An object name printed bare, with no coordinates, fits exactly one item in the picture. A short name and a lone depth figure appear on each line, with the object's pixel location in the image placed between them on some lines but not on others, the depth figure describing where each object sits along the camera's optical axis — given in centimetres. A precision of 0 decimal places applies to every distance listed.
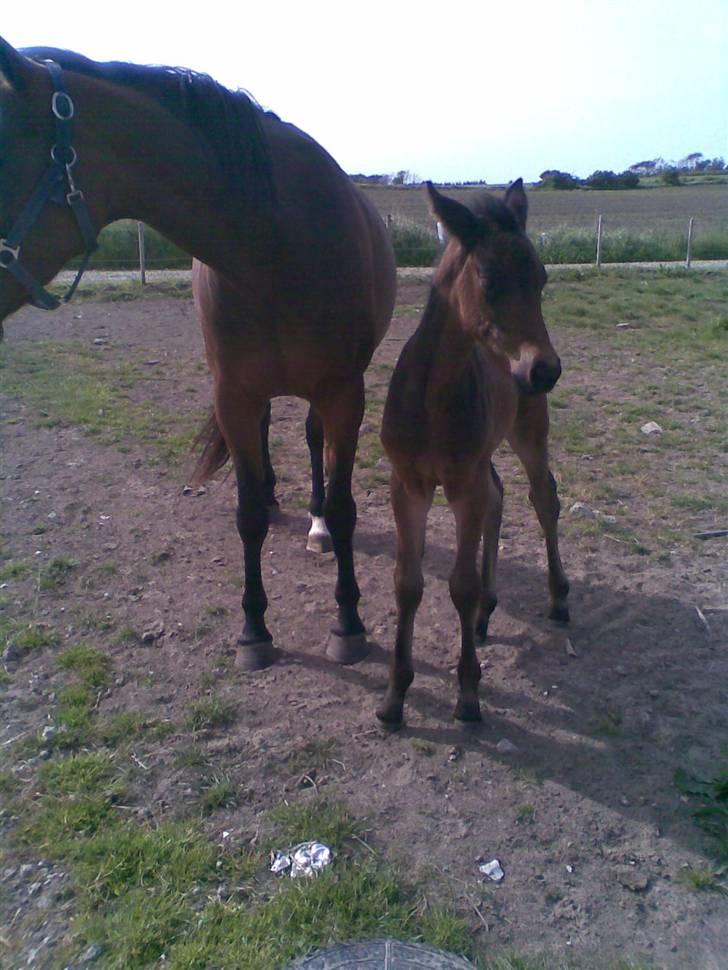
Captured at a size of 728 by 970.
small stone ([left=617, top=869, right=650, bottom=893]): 238
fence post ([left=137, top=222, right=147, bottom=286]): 1492
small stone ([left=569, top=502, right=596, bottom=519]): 502
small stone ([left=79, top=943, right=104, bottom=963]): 210
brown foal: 255
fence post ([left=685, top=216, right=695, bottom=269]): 2052
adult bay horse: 260
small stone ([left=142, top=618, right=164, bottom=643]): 373
